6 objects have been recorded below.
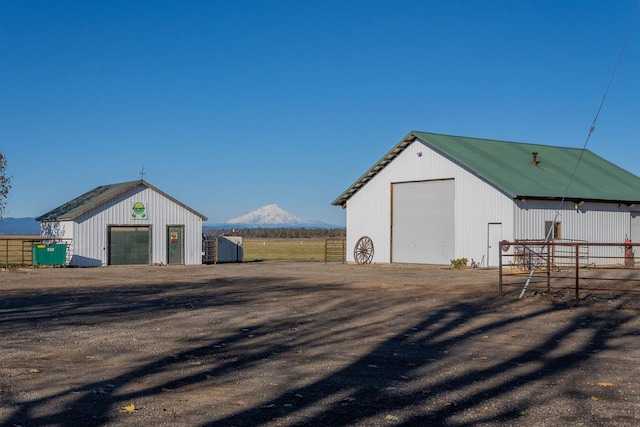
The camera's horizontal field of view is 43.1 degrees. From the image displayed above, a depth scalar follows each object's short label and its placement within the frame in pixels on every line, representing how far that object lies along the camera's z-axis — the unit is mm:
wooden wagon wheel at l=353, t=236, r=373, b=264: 41906
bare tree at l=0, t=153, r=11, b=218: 41812
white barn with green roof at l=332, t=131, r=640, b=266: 35781
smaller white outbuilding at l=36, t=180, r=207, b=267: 41188
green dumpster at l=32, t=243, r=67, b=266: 39875
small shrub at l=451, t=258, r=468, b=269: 35969
